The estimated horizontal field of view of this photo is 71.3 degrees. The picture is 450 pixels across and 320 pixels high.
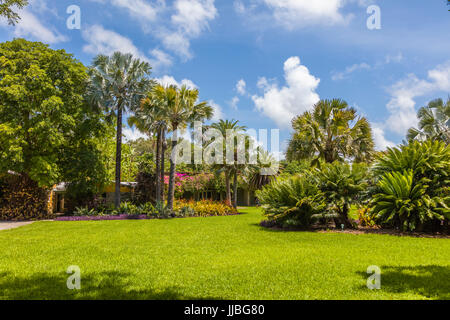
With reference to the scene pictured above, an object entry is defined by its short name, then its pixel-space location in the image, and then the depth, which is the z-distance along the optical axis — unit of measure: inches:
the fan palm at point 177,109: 818.8
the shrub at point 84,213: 799.7
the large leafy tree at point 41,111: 697.6
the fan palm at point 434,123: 1013.8
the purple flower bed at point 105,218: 743.1
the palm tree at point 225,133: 1038.0
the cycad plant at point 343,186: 460.4
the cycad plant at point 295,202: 470.6
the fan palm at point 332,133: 724.0
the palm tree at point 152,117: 824.3
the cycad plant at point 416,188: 401.7
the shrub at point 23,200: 764.6
